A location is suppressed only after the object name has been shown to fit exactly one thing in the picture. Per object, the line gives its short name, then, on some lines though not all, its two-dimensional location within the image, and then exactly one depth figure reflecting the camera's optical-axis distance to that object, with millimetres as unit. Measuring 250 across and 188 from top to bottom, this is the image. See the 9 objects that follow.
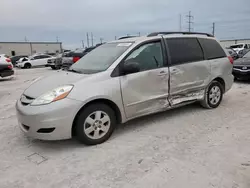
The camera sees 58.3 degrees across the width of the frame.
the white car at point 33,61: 22422
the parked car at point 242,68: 8070
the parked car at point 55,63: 17727
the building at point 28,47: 47562
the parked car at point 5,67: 10953
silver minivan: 3117
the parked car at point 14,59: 27475
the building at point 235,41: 40844
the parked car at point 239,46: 25412
